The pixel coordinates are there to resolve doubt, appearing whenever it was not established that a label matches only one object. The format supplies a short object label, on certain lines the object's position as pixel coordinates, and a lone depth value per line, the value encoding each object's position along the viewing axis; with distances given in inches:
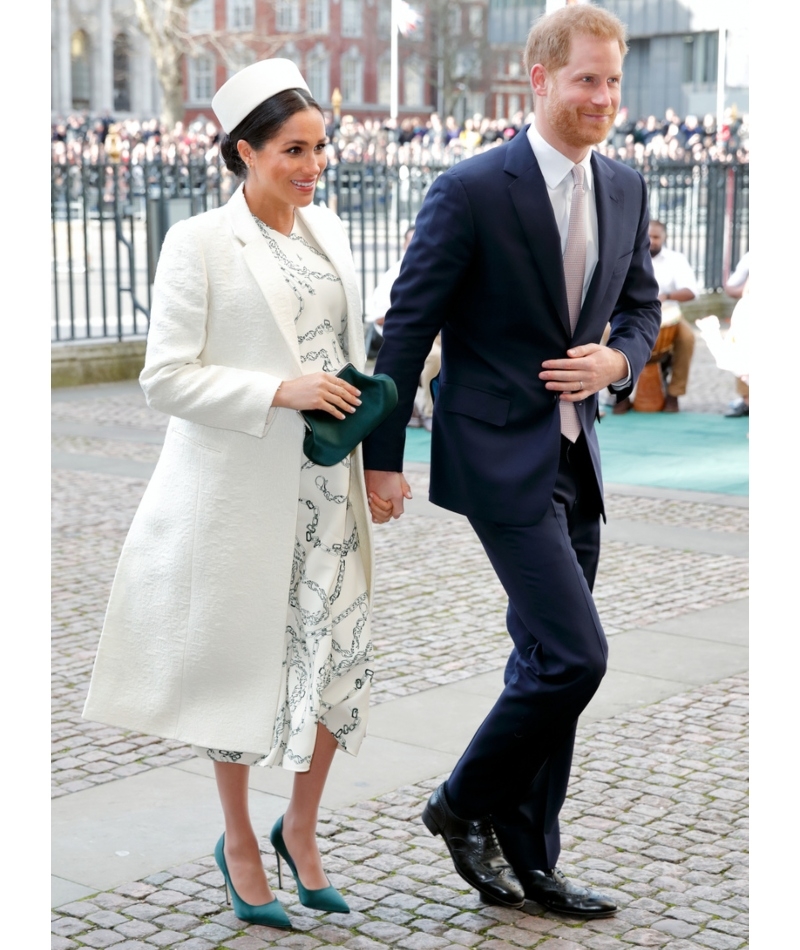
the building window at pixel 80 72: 2642.7
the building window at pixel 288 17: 2672.2
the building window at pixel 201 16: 2674.7
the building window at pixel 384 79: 2824.8
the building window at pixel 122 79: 2726.4
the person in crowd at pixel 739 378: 454.9
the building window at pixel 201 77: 2787.9
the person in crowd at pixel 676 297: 488.1
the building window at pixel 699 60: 2437.3
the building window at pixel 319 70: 2753.4
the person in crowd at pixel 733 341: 402.0
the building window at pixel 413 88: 2812.5
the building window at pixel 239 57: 2171.5
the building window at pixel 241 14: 2642.7
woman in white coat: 124.9
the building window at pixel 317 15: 2768.2
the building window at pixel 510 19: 2674.7
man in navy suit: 124.7
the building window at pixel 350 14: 2778.1
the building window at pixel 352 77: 2812.5
